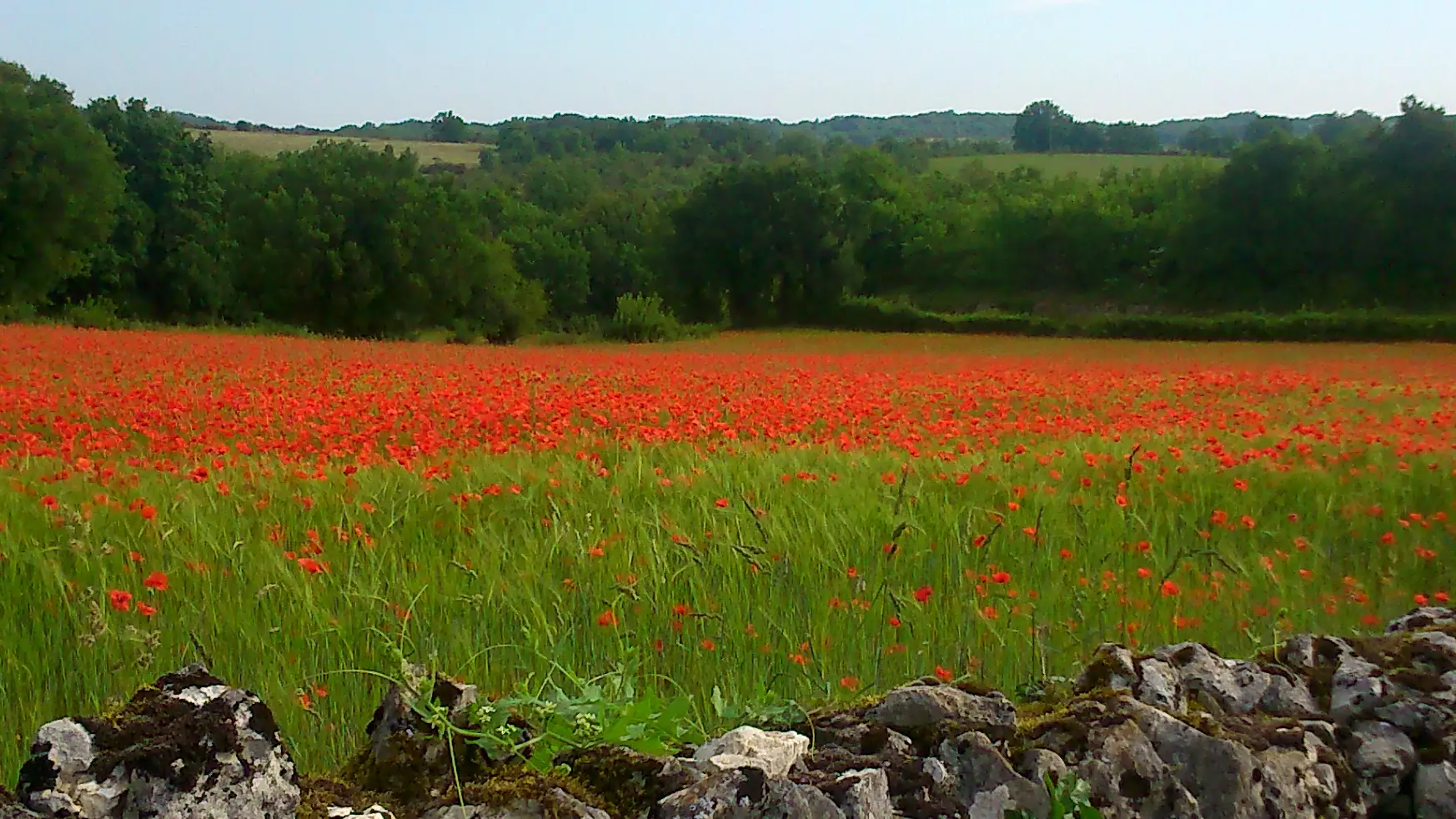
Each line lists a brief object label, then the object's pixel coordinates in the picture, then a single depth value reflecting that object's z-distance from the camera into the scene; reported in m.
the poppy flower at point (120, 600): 3.01
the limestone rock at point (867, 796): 1.53
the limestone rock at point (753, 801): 1.49
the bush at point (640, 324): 48.12
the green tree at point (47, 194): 37.75
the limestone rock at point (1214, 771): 1.81
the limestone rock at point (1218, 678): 2.21
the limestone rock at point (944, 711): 1.83
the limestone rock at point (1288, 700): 2.19
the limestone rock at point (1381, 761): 2.06
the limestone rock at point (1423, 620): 2.73
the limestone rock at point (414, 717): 1.70
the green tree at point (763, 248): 60.09
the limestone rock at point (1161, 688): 2.08
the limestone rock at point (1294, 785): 1.85
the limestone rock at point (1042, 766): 1.76
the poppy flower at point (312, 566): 3.39
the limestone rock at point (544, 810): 1.52
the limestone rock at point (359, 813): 1.52
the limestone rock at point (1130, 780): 1.78
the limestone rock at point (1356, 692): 2.19
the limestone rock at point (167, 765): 1.38
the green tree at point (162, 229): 46.41
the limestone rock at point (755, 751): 1.63
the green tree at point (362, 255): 47.75
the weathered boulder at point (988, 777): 1.71
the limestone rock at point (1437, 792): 2.02
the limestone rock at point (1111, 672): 2.11
